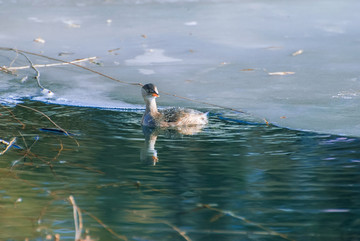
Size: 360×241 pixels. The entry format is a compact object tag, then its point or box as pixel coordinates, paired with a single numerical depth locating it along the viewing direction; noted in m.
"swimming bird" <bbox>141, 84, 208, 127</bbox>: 14.19
